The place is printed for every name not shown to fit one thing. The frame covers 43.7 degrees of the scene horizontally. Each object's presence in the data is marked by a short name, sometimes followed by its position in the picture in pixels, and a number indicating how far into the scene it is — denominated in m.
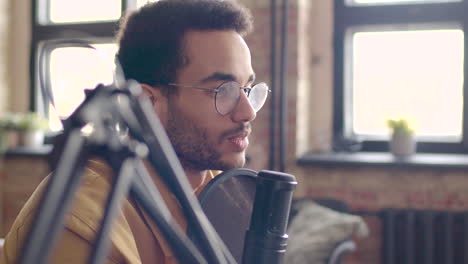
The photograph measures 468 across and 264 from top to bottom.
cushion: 2.20
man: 0.81
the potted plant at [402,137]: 2.98
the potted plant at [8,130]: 3.75
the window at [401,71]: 3.09
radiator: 2.82
